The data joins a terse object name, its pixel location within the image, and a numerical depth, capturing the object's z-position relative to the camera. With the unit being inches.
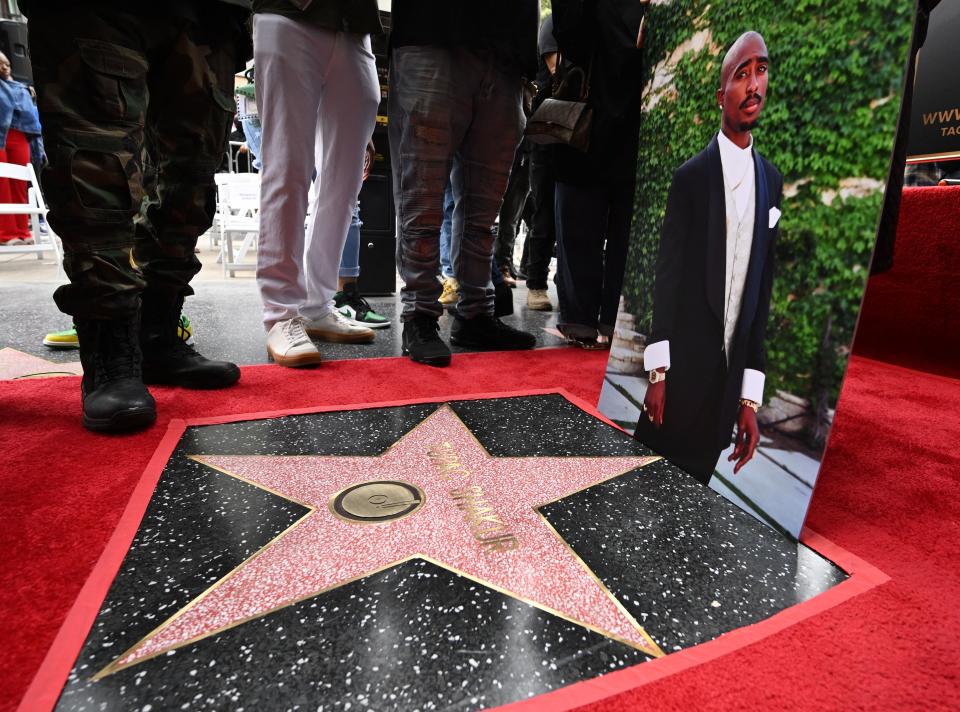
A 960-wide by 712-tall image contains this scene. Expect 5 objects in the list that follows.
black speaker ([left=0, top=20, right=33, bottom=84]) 175.8
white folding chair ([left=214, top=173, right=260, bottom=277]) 157.6
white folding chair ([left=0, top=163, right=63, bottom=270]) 127.8
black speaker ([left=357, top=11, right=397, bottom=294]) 116.9
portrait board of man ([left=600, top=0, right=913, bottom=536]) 28.0
